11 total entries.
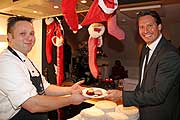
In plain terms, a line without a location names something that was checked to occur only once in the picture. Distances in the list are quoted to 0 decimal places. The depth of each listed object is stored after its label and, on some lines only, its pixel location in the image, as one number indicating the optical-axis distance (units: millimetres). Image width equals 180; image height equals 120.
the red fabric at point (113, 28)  1572
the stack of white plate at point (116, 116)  1554
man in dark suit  1340
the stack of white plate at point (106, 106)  1689
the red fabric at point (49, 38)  2420
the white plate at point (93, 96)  1441
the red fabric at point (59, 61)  2342
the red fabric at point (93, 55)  1836
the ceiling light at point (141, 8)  1874
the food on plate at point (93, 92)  1519
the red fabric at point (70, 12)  1445
